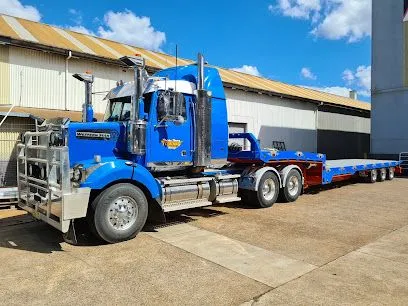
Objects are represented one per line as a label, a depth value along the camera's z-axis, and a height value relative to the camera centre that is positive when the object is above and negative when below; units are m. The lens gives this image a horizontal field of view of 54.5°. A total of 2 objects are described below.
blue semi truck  6.54 -0.18
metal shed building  12.38 +2.63
